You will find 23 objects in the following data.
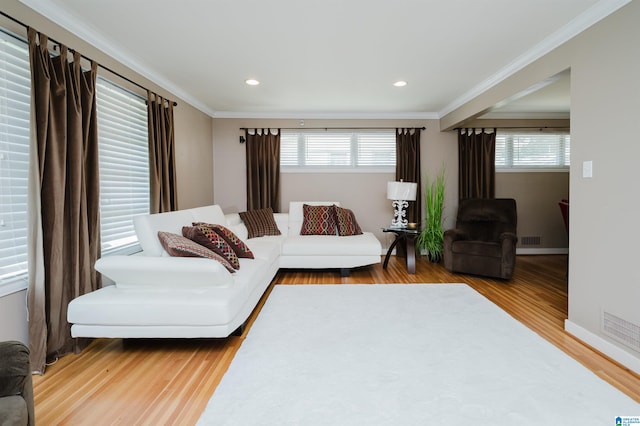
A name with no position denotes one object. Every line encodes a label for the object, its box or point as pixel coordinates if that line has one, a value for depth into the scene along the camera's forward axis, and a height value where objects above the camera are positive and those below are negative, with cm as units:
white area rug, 170 -103
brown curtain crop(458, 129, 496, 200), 569 +64
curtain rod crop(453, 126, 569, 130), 577 +125
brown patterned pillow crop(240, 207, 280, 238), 487 -28
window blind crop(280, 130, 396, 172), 583 +90
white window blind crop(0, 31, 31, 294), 212 +30
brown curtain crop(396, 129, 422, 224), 573 +71
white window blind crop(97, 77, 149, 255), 306 +40
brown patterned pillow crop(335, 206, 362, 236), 505 -30
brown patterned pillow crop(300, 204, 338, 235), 509 -26
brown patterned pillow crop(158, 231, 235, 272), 265 -34
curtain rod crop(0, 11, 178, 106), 206 +116
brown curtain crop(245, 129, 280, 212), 564 +58
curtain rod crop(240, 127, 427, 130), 576 +125
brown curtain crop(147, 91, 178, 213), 362 +53
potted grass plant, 534 -39
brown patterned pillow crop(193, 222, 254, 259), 331 -36
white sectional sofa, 232 -65
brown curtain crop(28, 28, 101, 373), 219 +10
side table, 464 -57
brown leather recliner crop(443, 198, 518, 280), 419 -49
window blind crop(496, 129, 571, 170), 586 +88
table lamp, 507 +16
